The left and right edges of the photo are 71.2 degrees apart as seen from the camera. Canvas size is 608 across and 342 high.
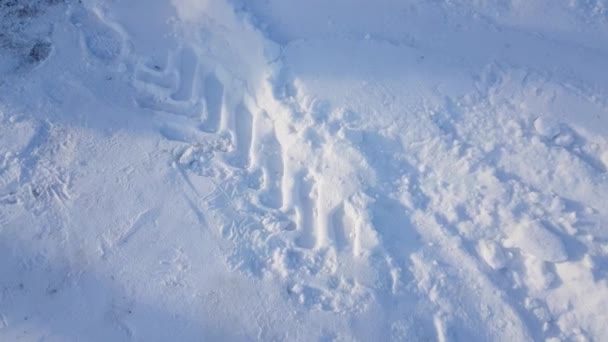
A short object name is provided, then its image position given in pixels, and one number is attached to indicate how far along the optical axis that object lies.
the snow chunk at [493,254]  2.48
